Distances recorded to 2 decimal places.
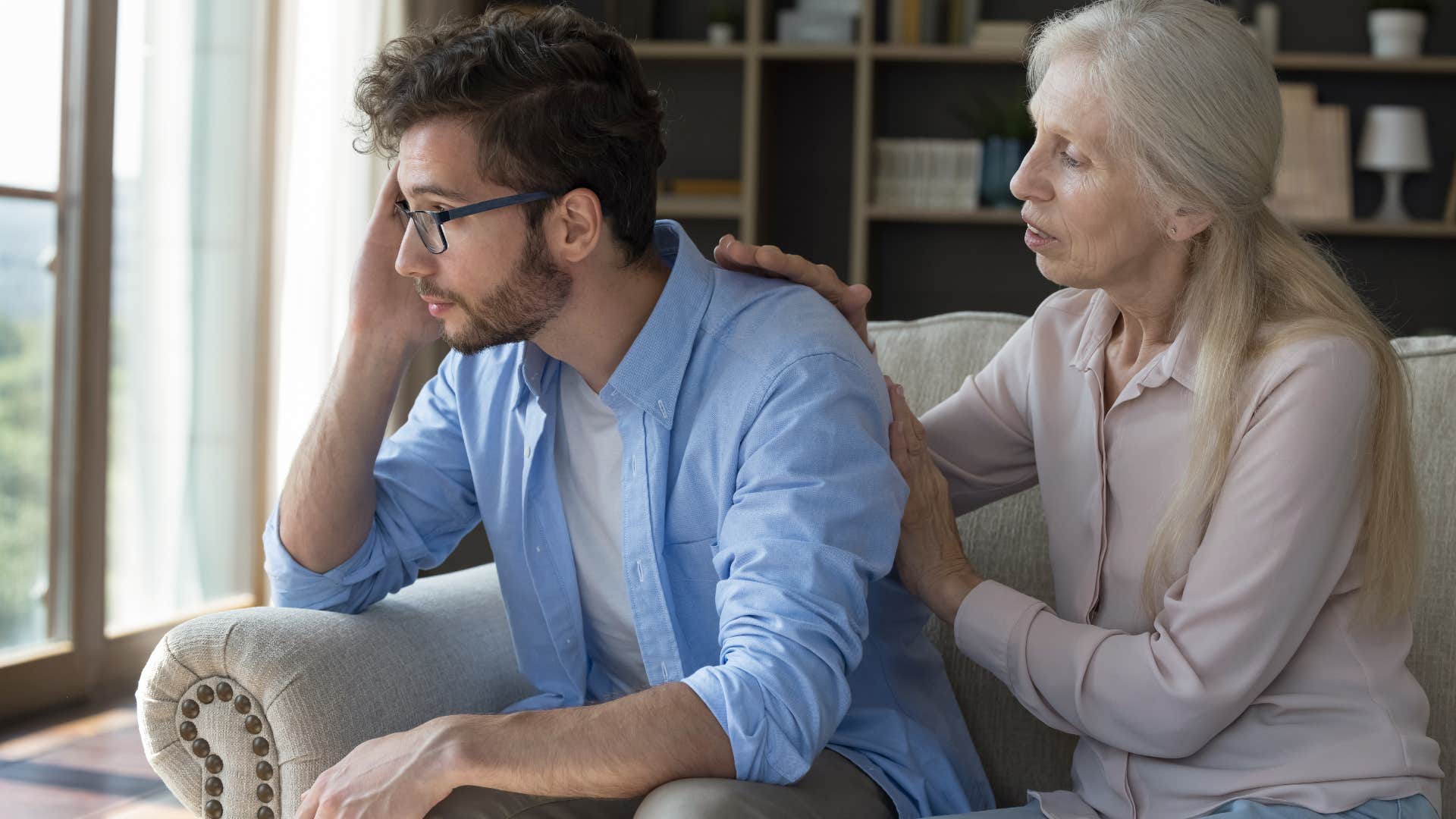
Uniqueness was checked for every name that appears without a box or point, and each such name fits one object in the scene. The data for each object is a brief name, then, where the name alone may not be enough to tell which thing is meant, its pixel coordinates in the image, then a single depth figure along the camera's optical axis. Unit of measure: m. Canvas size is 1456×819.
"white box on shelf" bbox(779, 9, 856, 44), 4.36
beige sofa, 1.32
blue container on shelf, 4.28
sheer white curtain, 3.76
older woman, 1.19
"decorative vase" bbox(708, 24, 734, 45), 4.41
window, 3.03
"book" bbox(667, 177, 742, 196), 4.43
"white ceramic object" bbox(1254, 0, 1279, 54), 4.19
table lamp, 4.14
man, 1.14
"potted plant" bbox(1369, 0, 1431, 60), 4.14
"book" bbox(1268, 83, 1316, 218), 4.20
